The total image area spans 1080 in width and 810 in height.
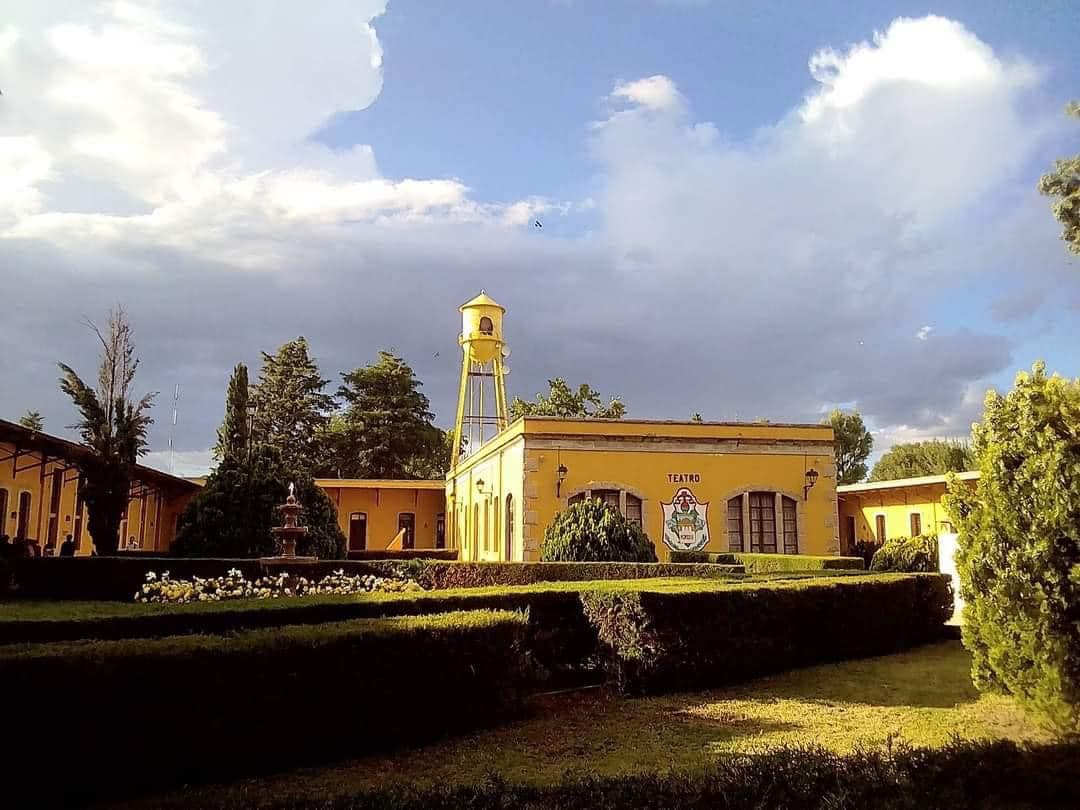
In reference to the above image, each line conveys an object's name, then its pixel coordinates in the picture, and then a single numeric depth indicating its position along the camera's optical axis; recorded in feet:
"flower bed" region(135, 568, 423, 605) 38.68
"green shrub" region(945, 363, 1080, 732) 19.89
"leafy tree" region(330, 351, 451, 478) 166.40
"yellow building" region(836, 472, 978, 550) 94.07
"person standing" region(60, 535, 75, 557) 71.27
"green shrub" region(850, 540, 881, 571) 88.58
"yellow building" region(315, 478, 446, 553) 130.82
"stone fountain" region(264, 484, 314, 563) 48.88
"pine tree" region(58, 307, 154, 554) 67.05
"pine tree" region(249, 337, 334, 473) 167.22
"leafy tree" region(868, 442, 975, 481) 177.47
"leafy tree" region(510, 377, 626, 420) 166.40
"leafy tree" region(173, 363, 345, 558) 64.03
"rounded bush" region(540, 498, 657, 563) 55.67
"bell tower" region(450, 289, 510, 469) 105.91
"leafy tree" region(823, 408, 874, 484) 191.01
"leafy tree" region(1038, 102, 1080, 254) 61.26
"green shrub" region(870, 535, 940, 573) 67.87
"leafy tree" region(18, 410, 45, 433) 179.94
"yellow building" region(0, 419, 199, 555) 69.87
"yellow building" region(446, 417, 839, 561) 79.12
